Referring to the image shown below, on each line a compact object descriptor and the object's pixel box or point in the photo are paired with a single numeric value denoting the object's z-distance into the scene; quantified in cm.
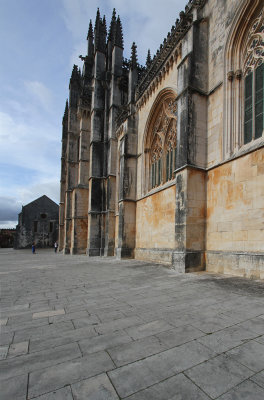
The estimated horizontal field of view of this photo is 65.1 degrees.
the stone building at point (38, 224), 3553
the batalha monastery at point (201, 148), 575
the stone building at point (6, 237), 4209
